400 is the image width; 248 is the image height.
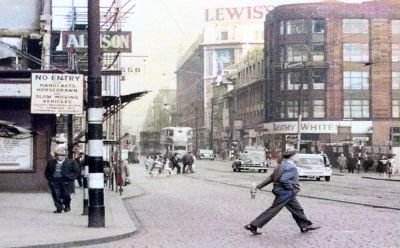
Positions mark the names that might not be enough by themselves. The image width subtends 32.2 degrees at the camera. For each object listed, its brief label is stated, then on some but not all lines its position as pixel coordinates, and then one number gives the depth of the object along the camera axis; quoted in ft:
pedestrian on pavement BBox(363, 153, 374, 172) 187.47
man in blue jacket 43.42
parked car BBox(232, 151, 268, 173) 178.09
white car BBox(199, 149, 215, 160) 331.98
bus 234.79
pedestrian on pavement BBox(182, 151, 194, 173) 171.83
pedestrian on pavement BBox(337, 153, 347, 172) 194.54
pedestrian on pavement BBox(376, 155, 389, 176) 171.01
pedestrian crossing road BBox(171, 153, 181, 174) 174.98
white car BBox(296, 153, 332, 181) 133.59
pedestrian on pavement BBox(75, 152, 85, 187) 102.12
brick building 272.72
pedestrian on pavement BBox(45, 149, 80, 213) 58.49
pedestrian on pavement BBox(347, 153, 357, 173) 188.34
